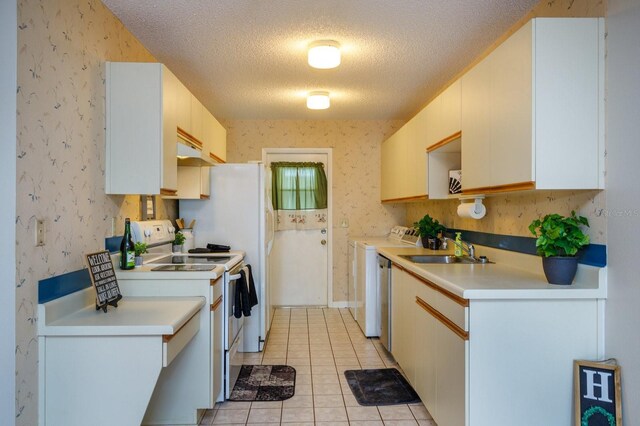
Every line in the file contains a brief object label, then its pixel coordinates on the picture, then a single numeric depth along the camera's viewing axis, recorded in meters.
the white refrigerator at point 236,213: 3.46
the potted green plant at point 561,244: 1.80
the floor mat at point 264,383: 2.70
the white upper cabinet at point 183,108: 2.57
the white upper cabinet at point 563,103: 1.75
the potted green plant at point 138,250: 2.43
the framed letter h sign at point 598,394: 1.65
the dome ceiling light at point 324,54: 2.70
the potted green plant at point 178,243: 3.22
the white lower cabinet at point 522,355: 1.76
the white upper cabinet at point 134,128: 2.23
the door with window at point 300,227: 5.04
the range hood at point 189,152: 2.63
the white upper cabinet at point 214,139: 3.36
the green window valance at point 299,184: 5.03
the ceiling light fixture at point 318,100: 3.82
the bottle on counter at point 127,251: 2.32
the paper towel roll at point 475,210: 2.76
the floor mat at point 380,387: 2.63
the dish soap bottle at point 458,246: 3.00
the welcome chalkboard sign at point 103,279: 1.89
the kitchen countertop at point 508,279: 1.76
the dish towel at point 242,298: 2.87
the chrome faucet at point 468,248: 2.93
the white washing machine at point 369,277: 3.86
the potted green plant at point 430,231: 3.65
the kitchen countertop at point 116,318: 1.67
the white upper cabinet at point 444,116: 2.54
